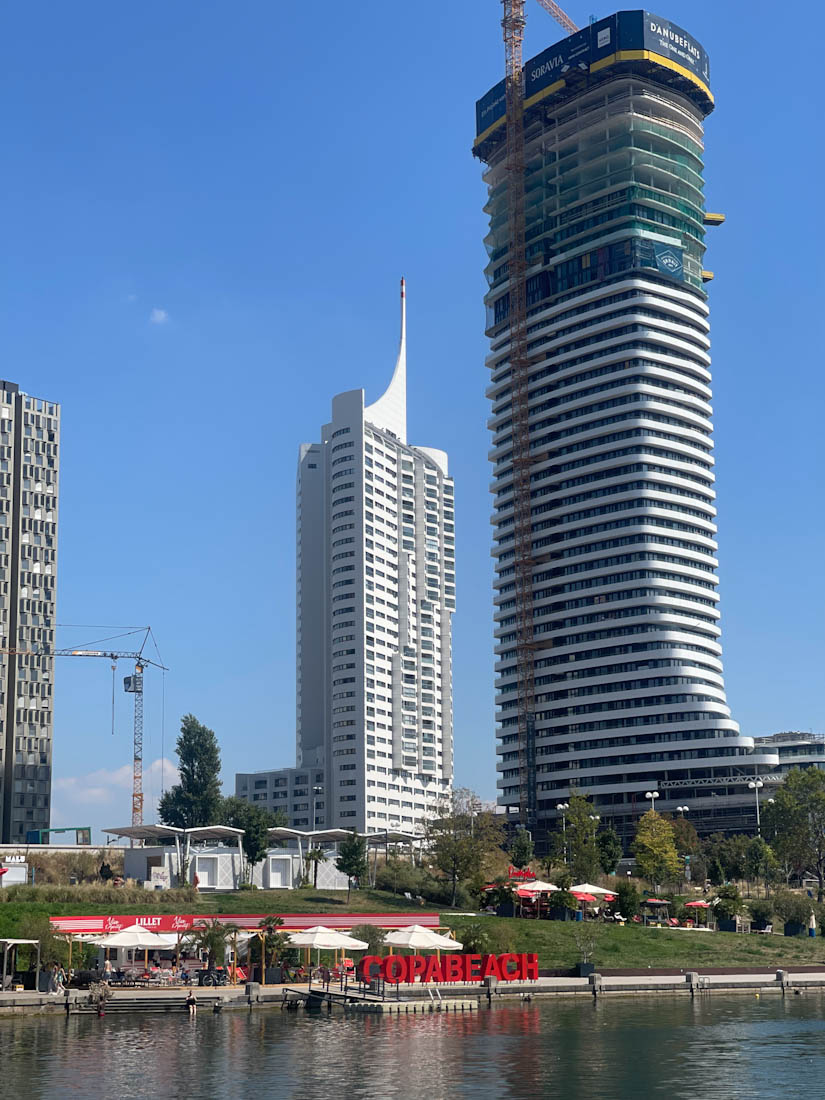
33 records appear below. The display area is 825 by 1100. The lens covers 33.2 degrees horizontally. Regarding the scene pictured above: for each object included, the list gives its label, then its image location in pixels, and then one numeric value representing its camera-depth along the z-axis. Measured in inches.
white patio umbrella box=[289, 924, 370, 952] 2970.0
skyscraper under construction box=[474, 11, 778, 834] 7677.2
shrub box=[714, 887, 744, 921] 4379.9
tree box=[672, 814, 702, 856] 6225.4
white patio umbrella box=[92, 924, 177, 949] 2940.5
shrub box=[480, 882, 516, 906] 4077.3
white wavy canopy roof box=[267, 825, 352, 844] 4434.1
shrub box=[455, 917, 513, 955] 3299.7
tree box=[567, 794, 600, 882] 4712.1
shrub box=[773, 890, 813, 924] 4456.2
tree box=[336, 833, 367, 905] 4429.1
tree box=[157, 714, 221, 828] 6614.2
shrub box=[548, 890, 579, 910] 4036.2
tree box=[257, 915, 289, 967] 3134.8
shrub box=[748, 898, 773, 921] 4500.5
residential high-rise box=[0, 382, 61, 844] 7736.2
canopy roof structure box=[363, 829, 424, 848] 4763.8
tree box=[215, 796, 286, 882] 4436.5
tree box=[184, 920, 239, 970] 3132.4
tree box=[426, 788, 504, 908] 4414.4
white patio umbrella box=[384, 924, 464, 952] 3016.7
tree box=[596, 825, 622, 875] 5300.2
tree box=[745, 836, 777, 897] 5551.2
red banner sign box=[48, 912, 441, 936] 3289.9
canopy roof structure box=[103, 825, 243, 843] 4188.0
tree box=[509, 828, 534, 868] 5438.0
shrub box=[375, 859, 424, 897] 4579.2
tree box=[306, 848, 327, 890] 4515.3
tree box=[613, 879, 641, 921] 4244.6
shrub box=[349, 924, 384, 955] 3314.5
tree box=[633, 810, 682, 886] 5302.2
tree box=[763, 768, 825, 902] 5836.6
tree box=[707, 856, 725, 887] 5447.8
